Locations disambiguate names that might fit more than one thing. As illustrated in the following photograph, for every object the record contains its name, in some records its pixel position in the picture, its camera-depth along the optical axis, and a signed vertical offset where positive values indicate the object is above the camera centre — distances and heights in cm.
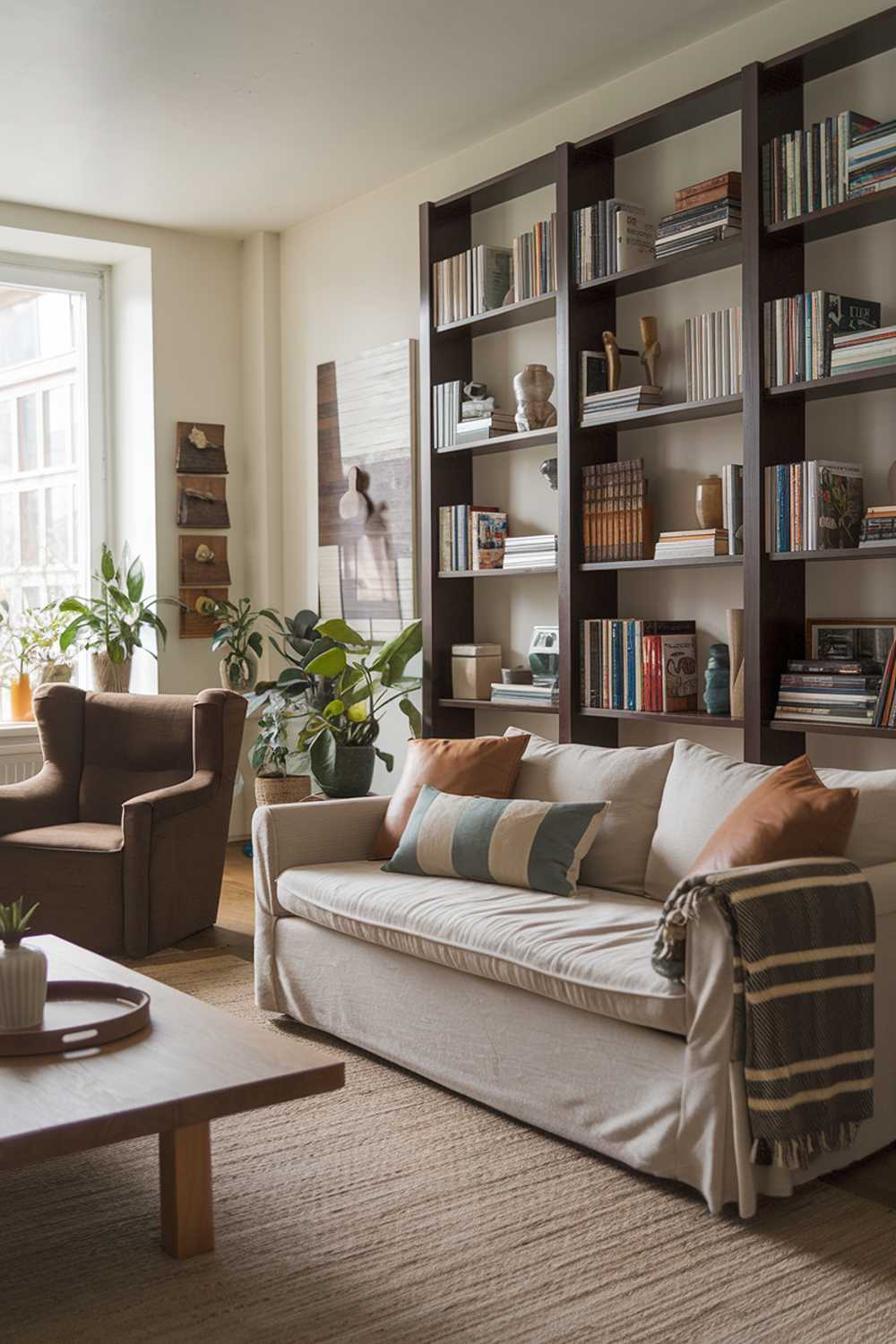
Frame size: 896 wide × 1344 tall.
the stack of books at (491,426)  461 +67
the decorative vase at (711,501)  387 +33
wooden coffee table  203 -76
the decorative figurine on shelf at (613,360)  421 +82
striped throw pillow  320 -56
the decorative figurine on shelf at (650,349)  413 +84
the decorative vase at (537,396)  452 +76
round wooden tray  234 -75
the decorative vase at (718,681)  388 -20
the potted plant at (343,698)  491 -30
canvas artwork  536 +56
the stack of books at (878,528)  338 +22
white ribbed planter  239 -66
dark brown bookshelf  360 +68
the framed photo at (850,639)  356 -7
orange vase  609 -35
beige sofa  243 -76
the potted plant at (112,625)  596 -1
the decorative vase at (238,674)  593 -24
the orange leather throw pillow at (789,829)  266 -44
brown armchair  430 -67
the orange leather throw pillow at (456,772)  360 -43
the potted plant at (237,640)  593 -8
